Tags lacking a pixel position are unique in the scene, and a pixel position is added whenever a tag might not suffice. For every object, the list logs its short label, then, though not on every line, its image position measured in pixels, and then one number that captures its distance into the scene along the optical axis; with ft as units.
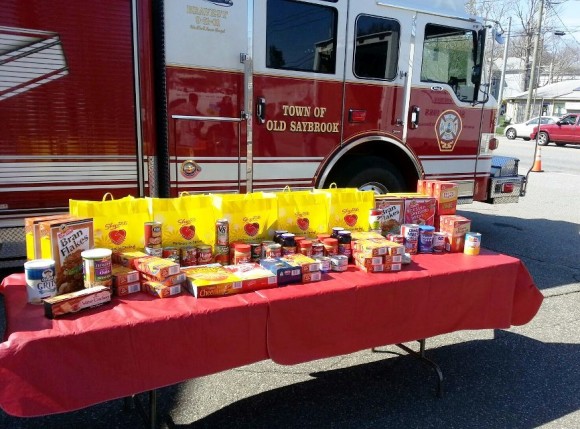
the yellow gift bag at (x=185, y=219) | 8.48
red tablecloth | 6.07
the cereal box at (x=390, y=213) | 10.47
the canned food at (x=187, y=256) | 8.38
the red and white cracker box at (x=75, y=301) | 6.52
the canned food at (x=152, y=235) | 8.16
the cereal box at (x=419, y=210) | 10.73
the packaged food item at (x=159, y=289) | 7.30
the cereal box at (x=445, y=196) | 11.03
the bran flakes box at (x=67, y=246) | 7.09
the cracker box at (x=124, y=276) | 7.33
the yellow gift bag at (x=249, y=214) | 8.86
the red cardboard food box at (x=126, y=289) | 7.32
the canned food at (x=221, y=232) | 8.55
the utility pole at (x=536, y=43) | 99.75
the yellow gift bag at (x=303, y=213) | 9.54
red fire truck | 12.01
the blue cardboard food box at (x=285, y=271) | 7.97
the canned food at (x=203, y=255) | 8.43
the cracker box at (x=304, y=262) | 8.17
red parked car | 74.13
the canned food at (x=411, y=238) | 9.90
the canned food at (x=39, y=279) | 6.68
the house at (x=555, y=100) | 131.85
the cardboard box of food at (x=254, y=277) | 7.66
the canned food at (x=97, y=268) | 7.00
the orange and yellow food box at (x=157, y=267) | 7.36
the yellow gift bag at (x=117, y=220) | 7.91
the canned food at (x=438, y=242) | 10.09
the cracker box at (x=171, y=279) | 7.37
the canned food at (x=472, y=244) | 9.92
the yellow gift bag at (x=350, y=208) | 9.97
